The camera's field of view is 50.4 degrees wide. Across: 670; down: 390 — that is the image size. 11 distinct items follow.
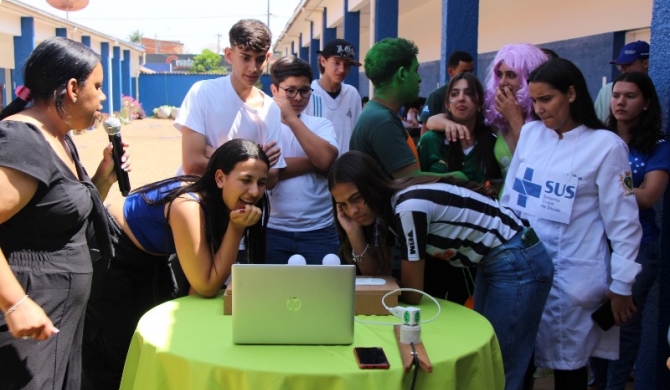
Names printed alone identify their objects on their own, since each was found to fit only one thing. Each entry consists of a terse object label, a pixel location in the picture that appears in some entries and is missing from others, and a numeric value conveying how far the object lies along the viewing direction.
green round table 2.15
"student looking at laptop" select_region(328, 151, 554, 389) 2.75
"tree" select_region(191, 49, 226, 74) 59.84
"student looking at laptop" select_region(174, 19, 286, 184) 3.59
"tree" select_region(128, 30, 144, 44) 96.44
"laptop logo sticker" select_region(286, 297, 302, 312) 2.30
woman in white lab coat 2.96
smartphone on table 2.18
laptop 2.29
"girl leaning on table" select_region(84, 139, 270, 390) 2.91
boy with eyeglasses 3.66
